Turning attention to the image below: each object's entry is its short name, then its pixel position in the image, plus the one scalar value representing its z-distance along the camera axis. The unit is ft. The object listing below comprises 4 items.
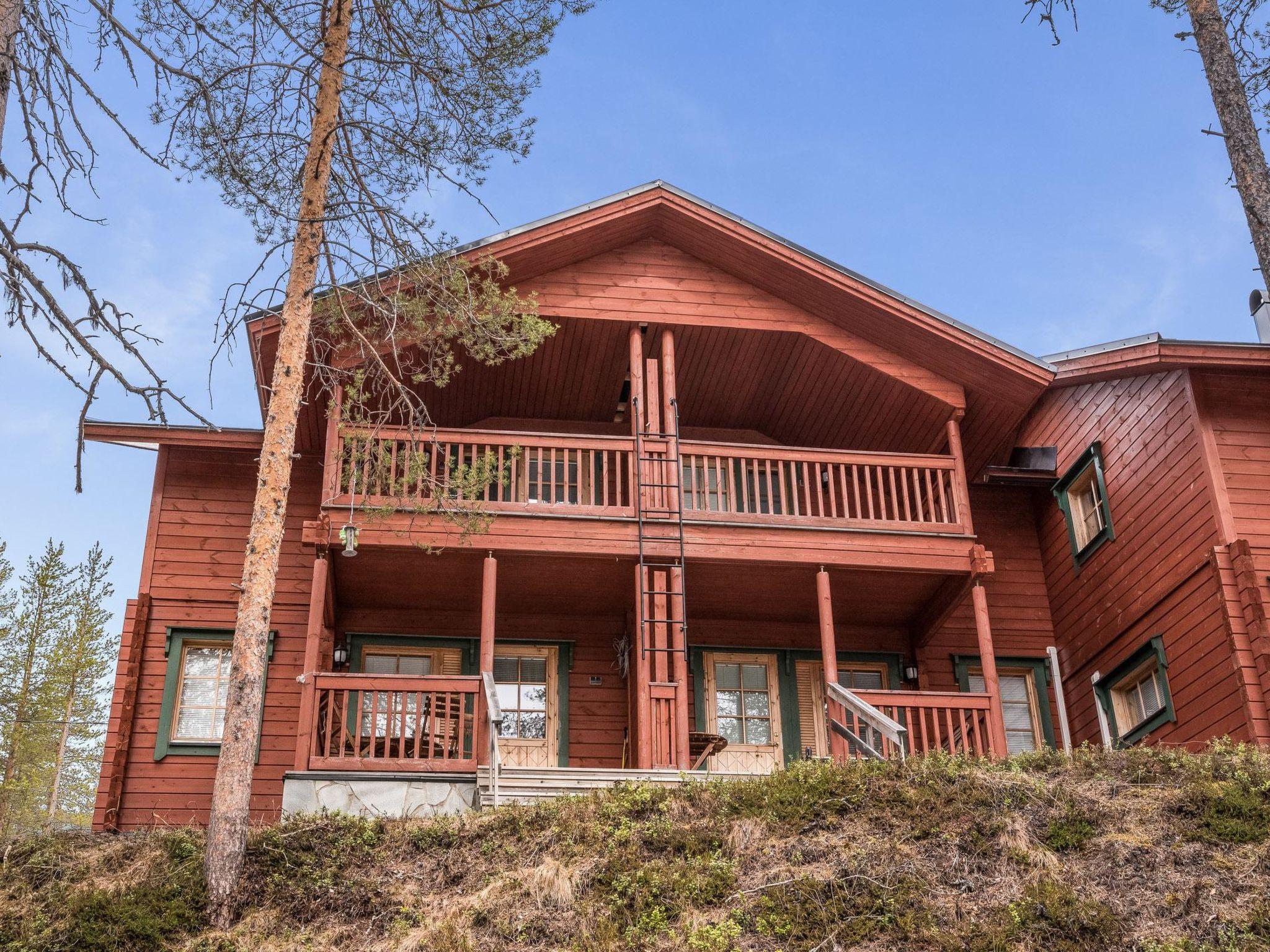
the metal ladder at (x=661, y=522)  41.24
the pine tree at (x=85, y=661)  74.33
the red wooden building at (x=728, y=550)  40.88
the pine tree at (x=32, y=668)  72.08
